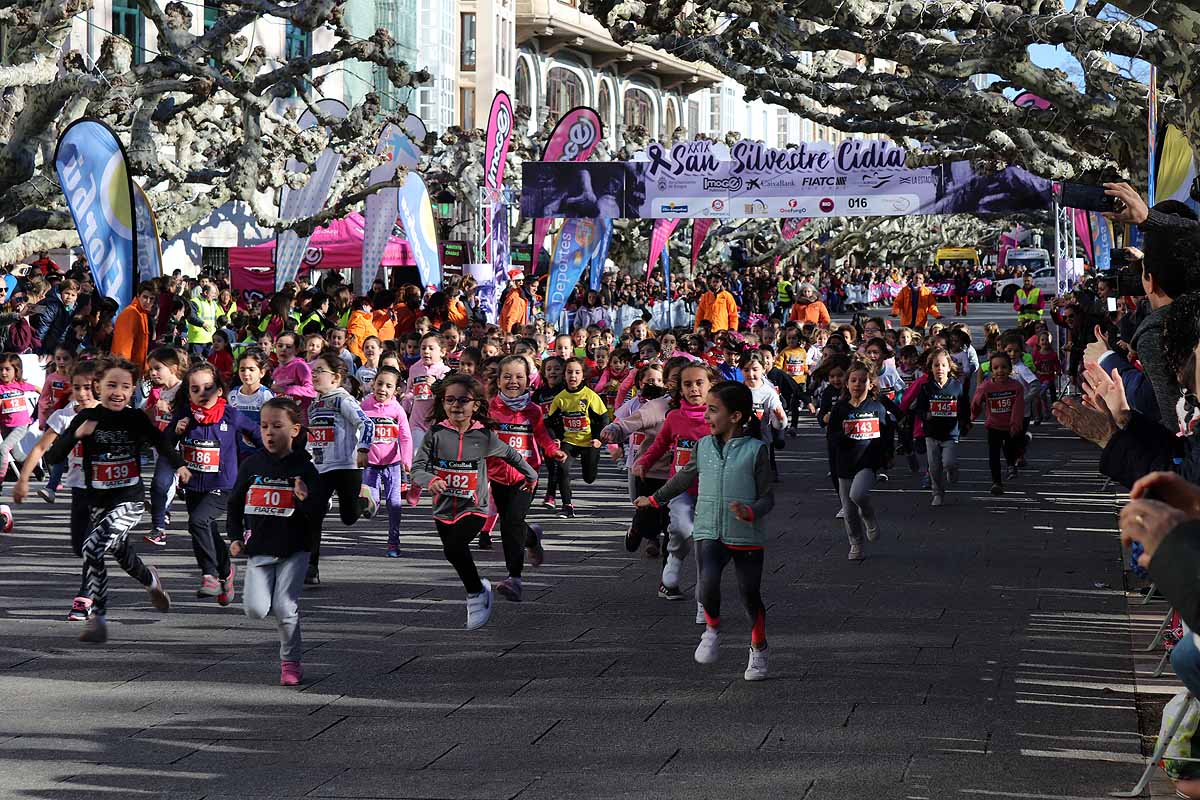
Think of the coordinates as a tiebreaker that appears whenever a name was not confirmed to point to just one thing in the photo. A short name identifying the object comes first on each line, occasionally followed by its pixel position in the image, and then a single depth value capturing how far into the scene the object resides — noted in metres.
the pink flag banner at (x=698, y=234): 48.47
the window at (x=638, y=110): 83.06
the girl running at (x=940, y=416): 15.25
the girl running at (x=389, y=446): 11.90
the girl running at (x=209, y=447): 10.16
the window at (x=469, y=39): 67.00
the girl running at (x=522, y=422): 11.25
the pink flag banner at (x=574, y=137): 29.50
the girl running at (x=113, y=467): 8.92
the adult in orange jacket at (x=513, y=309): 24.68
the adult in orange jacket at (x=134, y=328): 16.06
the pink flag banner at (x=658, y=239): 36.66
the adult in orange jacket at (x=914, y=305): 32.06
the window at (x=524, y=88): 72.81
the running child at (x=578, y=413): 14.25
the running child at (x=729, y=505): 8.05
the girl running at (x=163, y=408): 11.53
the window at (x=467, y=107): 67.88
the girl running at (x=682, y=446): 9.94
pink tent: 31.11
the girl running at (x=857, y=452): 11.93
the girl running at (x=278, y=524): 7.82
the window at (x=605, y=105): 79.19
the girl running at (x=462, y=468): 9.13
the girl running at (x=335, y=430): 11.03
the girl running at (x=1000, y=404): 15.92
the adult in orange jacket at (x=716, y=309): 28.23
